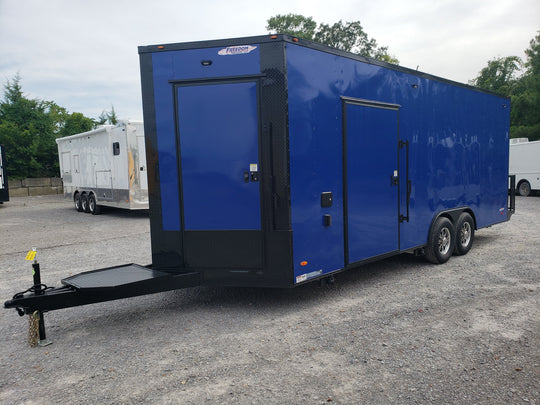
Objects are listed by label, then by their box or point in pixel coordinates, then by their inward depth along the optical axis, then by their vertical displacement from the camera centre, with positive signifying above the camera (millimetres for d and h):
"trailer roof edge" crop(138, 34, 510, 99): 4488 +1310
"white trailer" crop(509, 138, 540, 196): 19375 -492
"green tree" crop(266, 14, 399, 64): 42719 +13180
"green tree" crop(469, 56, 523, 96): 40938 +8059
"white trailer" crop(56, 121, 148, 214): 13000 +96
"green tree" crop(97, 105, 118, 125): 35503 +4412
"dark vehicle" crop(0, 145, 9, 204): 18094 -454
